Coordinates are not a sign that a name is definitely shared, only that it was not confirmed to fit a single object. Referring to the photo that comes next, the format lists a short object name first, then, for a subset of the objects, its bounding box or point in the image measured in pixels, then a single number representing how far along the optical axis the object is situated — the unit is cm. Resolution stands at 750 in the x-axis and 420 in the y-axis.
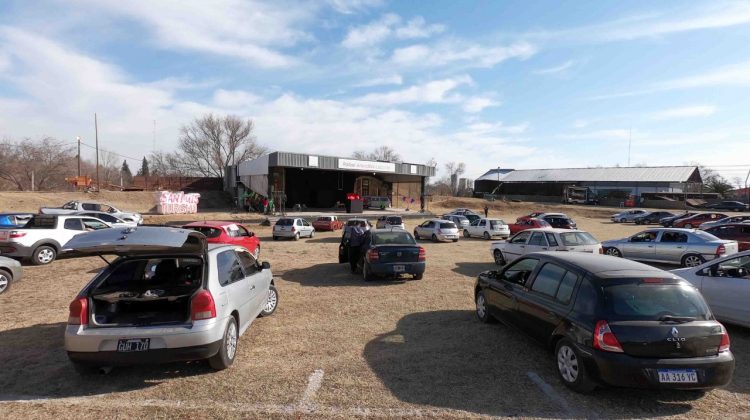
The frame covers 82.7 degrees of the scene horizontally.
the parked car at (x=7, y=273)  939
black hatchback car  420
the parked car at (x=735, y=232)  1565
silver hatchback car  457
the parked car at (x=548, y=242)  1193
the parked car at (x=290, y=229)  2375
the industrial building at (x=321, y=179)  3834
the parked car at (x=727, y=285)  654
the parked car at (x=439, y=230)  2314
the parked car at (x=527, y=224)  2438
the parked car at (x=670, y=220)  3478
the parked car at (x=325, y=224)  2959
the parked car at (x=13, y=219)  1486
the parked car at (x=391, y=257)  1068
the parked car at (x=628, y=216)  4262
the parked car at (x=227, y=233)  1312
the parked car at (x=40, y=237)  1238
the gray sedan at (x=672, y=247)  1248
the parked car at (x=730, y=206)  5322
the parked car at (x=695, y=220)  3128
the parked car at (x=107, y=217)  1997
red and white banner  3922
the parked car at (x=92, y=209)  2545
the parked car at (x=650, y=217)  4097
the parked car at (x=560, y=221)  2695
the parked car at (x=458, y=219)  3055
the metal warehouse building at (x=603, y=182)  6606
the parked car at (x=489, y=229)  2504
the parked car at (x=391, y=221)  2573
